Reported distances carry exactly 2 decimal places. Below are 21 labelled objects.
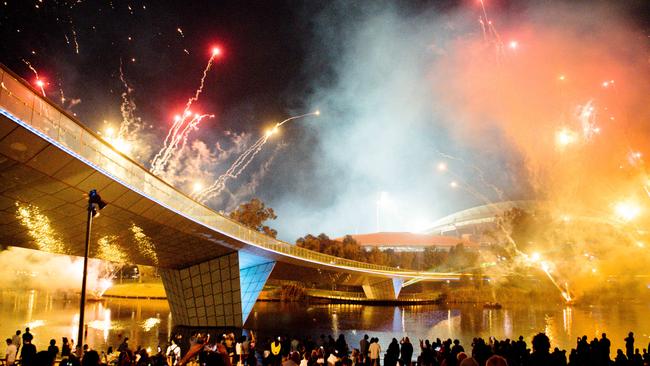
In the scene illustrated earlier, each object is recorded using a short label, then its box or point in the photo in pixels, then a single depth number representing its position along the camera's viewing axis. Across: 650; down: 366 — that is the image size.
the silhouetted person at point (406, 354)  14.84
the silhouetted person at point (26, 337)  10.25
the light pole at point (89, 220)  12.56
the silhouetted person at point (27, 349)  8.91
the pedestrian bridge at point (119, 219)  13.30
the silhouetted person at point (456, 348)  13.14
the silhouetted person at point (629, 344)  14.34
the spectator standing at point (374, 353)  15.00
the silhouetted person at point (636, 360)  12.92
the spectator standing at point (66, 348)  13.31
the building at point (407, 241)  139.12
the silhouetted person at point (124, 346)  15.36
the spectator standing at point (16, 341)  13.62
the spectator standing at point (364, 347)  15.26
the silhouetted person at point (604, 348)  13.63
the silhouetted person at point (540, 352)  11.96
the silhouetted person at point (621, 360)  12.28
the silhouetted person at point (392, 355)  14.50
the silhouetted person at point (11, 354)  12.57
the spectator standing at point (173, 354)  14.76
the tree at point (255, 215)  83.31
